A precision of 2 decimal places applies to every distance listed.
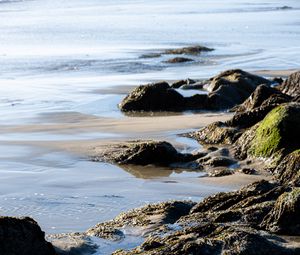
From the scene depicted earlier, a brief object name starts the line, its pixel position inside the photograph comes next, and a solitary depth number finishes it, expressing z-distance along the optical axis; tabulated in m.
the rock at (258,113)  15.75
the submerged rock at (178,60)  35.12
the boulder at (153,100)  21.22
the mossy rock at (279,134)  13.14
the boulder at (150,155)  13.77
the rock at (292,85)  21.44
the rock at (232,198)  8.85
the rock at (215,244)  7.15
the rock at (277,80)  25.53
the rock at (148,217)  8.61
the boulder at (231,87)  21.68
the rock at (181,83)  24.70
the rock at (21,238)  7.03
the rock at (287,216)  7.76
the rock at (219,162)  13.33
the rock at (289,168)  11.19
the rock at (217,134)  15.18
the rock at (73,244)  7.81
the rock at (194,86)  24.32
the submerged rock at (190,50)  39.05
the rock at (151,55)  37.01
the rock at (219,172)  12.67
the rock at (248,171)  12.75
